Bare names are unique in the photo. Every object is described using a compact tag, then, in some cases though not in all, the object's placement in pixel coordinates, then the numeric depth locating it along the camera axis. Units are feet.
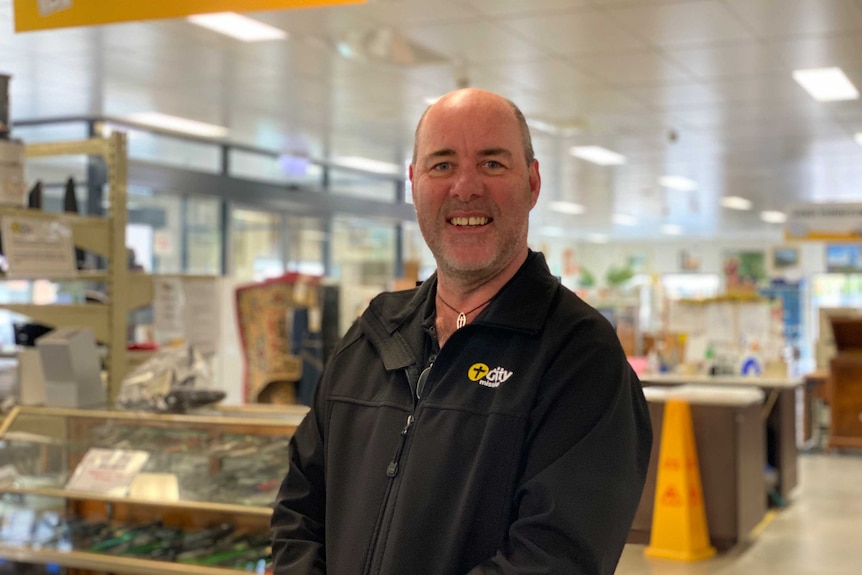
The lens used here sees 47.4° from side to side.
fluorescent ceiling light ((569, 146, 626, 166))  35.63
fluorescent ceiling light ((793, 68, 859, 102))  23.79
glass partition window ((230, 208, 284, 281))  38.45
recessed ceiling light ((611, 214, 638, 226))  63.16
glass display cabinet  10.85
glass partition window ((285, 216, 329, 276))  41.01
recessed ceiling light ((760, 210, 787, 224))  59.98
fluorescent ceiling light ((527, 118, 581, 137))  29.60
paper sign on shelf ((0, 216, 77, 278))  12.38
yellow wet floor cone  15.23
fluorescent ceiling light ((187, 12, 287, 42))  20.01
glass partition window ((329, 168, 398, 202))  43.32
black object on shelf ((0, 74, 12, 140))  12.58
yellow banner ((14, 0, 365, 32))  8.51
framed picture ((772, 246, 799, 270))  59.00
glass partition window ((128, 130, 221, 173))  34.60
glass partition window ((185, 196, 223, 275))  36.73
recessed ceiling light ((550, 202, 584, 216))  55.10
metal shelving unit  13.75
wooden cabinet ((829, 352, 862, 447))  28.22
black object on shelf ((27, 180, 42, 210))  13.55
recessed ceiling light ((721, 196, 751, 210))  52.44
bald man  4.84
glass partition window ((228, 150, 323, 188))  38.34
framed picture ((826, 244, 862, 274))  65.36
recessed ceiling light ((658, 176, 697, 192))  44.16
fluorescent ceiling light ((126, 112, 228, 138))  31.27
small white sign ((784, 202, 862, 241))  42.73
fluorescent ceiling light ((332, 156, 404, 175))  40.16
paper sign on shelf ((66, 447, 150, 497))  11.25
